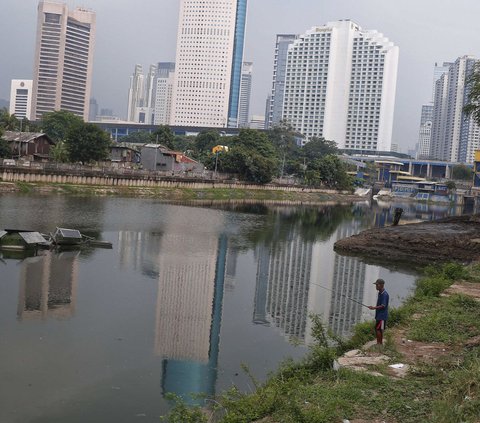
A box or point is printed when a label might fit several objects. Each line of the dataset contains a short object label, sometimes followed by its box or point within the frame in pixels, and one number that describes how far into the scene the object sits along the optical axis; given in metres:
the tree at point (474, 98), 49.22
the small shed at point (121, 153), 100.88
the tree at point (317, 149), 169.31
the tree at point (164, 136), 113.11
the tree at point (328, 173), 126.62
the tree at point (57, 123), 129.62
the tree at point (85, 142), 82.03
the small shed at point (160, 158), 100.06
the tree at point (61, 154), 83.72
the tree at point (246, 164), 104.88
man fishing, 15.73
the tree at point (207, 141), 143.12
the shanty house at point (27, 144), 81.75
